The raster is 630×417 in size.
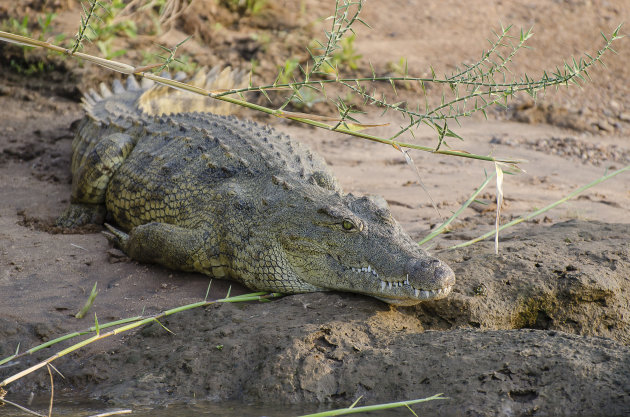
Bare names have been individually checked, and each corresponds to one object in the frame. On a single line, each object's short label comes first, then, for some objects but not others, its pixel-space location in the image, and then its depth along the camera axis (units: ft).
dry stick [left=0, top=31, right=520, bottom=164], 18.22
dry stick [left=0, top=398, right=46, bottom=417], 19.72
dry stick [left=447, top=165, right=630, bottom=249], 31.30
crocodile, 26.58
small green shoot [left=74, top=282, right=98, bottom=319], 25.27
